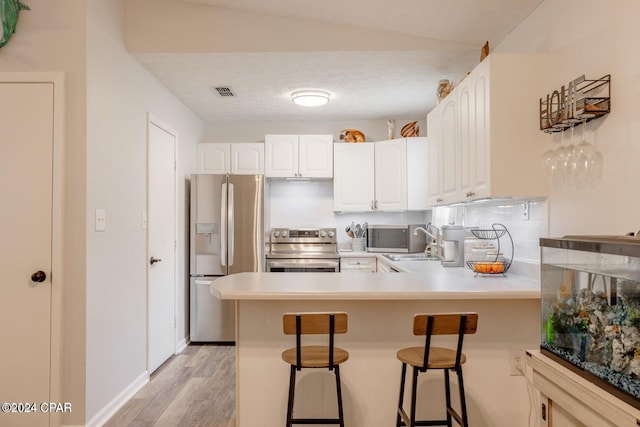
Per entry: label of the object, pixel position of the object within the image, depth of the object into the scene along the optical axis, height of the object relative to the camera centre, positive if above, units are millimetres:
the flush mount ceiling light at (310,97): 3889 +1185
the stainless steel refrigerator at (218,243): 4270 -264
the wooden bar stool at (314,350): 1853 -668
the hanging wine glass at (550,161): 2164 +313
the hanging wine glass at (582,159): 1981 +297
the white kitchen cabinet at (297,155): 4734 +745
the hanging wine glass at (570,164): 2059 +280
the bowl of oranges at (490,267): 2631 -321
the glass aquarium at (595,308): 1166 -300
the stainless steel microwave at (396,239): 4664 -242
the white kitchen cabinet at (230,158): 4750 +711
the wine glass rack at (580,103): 1849 +549
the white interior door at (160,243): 3416 -228
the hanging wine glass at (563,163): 2083 +289
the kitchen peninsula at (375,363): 2309 -831
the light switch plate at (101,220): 2566 -11
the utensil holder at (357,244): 4930 -316
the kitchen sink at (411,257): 3977 -405
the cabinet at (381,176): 4578 +499
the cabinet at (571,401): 1169 -596
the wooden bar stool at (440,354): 1846 -681
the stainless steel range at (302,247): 4461 -329
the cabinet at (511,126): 2322 +538
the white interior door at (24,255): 2418 -221
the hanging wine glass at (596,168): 1909 +243
